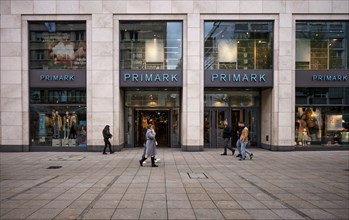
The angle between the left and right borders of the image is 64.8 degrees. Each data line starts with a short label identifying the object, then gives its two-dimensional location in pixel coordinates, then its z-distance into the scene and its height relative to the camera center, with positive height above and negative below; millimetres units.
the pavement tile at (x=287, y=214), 5863 -2250
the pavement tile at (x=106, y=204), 6438 -2248
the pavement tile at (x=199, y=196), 7202 -2274
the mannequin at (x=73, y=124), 17656 -832
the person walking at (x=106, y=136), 15850 -1433
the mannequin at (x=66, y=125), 17703 -900
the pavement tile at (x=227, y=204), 6477 -2255
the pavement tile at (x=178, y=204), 6445 -2248
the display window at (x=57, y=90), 17516 +1339
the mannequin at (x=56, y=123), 17703 -772
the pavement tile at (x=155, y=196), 7164 -2266
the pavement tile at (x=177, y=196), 7176 -2268
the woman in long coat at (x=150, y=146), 11836 -1500
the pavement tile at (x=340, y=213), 5941 -2258
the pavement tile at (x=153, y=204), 6434 -2246
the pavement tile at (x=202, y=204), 6525 -2255
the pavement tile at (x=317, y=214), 5883 -2257
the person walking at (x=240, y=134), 14419 -1252
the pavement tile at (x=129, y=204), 6414 -2241
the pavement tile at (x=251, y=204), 6477 -2255
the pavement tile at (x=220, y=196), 7117 -2275
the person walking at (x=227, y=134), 15773 -1299
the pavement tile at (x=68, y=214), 5820 -2247
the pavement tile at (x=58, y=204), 6466 -2264
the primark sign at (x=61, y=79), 17266 +2017
